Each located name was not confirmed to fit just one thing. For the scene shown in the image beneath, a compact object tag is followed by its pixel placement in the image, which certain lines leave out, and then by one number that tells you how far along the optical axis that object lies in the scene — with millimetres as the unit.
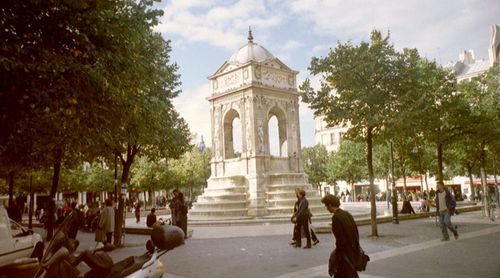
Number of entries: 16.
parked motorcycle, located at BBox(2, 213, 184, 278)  3605
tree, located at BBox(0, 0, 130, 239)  7289
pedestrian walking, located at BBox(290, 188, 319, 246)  12523
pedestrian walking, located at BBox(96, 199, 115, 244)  13883
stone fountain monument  25297
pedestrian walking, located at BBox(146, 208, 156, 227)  16875
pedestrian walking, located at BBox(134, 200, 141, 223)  28181
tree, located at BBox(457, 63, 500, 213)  20812
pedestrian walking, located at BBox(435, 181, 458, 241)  12828
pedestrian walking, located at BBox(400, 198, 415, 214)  24672
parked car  9016
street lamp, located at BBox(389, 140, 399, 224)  19434
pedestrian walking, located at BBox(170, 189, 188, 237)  15937
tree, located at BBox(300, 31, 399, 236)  14461
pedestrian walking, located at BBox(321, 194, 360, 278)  5367
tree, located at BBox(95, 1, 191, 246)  8672
